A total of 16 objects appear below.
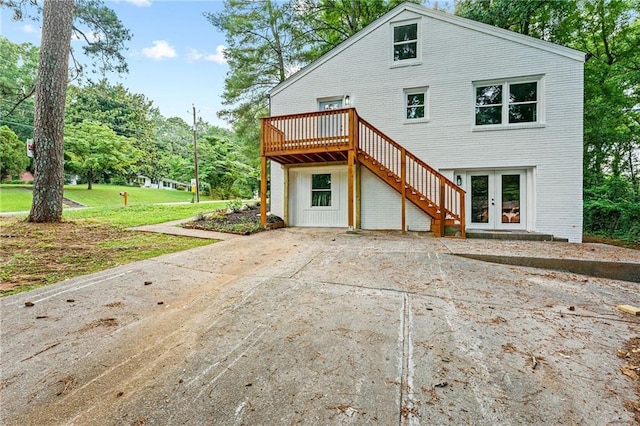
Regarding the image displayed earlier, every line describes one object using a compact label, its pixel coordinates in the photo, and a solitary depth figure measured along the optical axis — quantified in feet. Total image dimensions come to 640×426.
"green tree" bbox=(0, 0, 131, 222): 27.30
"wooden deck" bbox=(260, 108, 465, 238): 26.45
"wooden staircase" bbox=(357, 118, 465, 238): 26.00
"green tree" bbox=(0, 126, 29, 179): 73.78
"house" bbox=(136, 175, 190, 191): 131.24
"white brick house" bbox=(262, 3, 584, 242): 26.13
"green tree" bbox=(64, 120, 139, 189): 73.00
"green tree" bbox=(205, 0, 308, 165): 46.09
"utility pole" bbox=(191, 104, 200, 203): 76.77
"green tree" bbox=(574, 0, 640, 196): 33.47
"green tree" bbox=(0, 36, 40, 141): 82.58
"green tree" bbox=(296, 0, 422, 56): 46.14
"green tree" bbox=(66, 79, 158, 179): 108.78
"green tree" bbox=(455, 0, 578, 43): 35.40
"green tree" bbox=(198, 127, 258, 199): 98.58
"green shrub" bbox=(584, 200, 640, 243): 28.94
